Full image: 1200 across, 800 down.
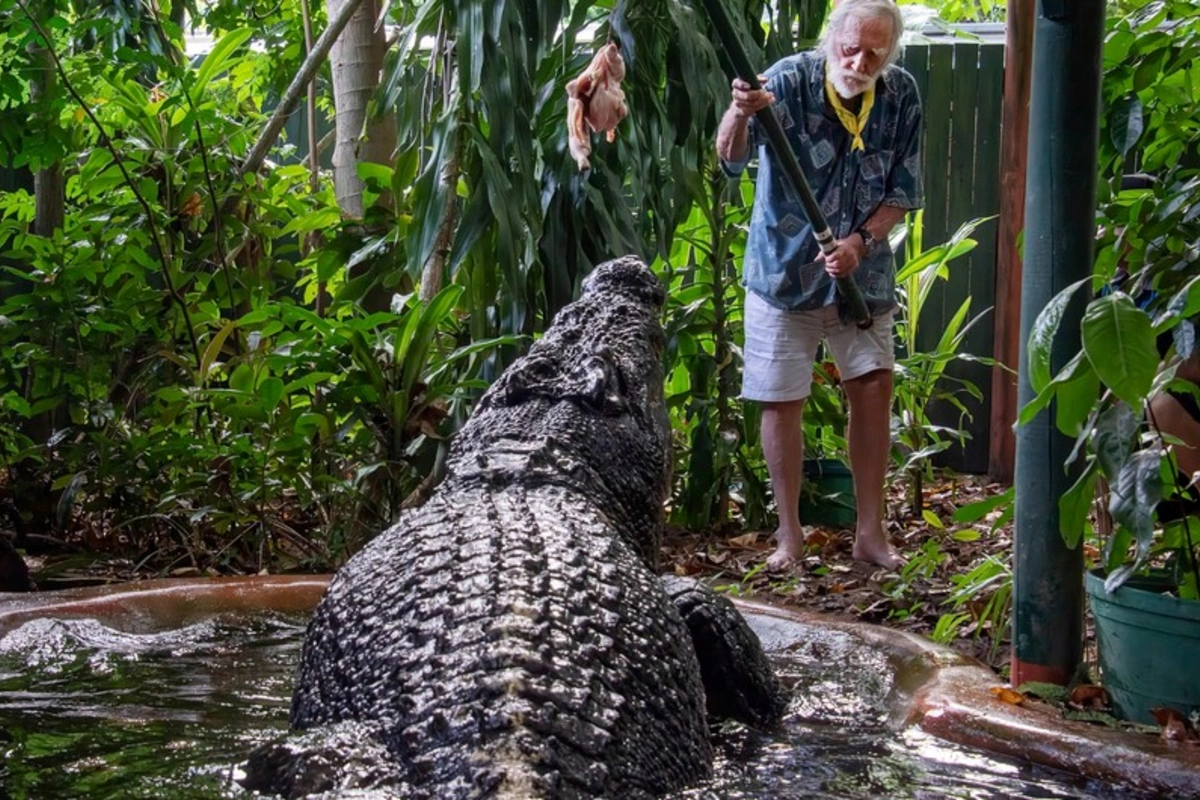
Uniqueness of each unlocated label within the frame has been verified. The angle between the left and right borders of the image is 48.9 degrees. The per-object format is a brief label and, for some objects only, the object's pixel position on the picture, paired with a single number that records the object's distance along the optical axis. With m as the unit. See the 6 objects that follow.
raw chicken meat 3.46
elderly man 4.58
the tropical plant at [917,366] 5.75
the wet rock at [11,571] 4.07
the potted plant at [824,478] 5.52
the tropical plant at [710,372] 5.38
